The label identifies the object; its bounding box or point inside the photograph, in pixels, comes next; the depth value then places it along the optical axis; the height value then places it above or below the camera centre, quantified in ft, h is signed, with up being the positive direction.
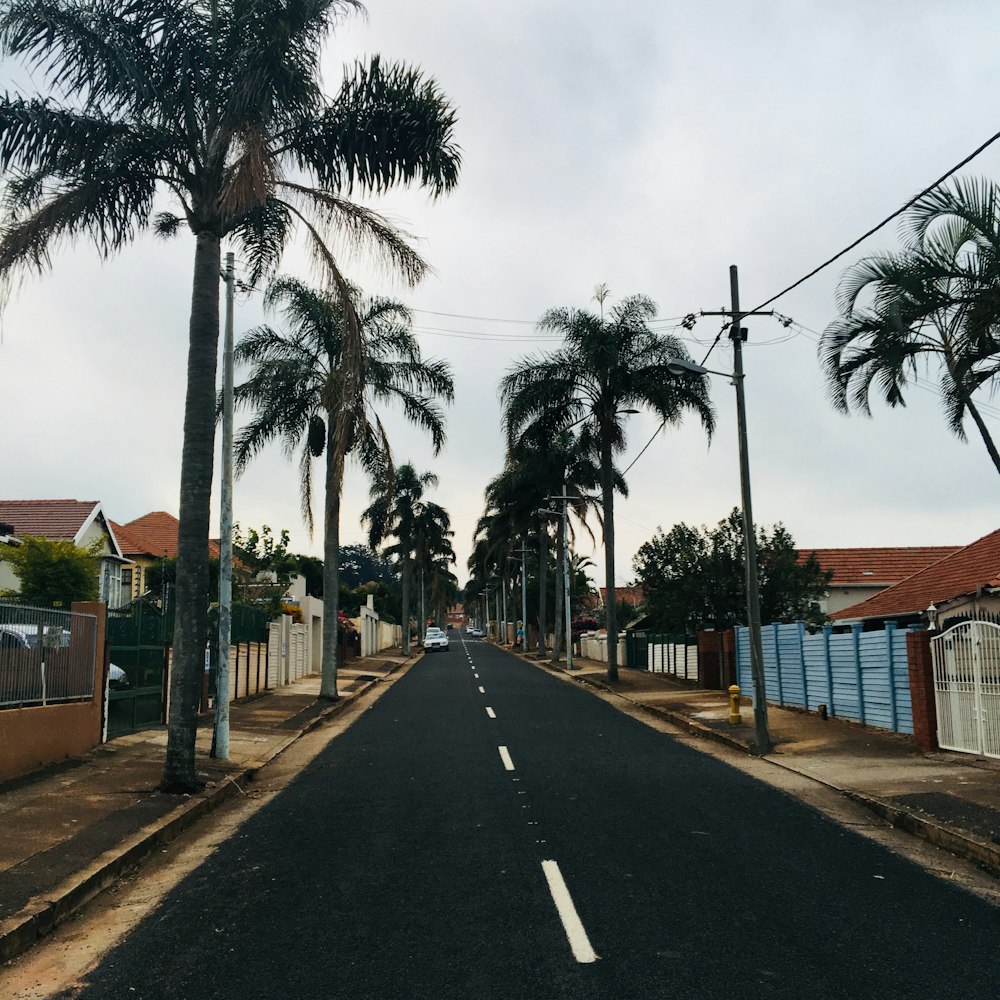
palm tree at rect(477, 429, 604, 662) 144.46 +24.73
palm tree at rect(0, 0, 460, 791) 38.96 +20.97
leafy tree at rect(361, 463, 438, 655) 199.23 +25.11
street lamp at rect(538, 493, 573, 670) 142.61 +9.71
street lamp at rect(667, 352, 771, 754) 53.42 +4.54
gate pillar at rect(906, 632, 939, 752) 48.93 -2.56
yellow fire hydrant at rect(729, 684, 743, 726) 65.31 -4.24
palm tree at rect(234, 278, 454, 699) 84.17 +22.73
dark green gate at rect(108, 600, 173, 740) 53.72 -1.01
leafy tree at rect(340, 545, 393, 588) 577.84 +45.04
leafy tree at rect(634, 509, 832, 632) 96.68 +6.05
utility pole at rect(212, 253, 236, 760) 48.65 +4.93
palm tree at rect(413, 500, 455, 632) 219.82 +24.65
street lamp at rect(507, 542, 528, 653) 228.63 +6.56
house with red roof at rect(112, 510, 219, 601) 156.87 +17.39
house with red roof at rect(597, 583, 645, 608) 412.77 +19.33
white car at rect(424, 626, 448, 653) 257.75 +0.55
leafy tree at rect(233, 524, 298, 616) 116.98 +10.01
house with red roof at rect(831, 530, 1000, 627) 74.95 +3.98
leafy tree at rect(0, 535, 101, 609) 99.40 +7.77
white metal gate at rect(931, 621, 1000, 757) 43.57 -2.24
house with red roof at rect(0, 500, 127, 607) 130.72 +16.47
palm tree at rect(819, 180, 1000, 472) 46.91 +16.97
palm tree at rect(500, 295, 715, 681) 102.63 +26.95
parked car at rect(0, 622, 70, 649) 39.48 +0.47
